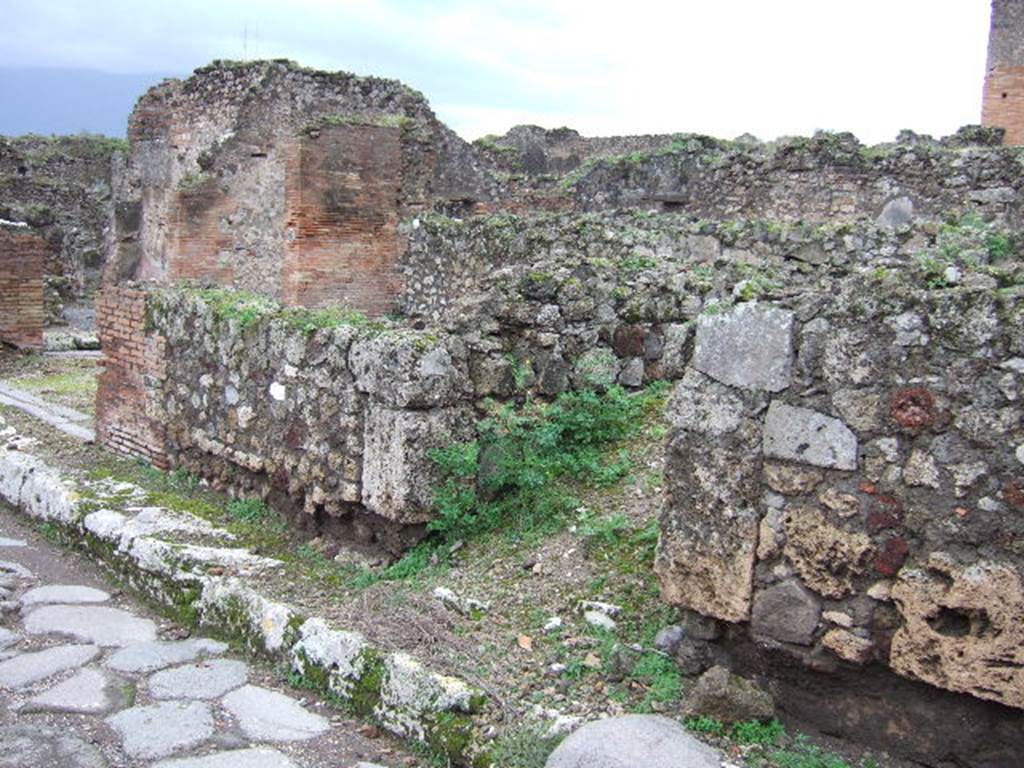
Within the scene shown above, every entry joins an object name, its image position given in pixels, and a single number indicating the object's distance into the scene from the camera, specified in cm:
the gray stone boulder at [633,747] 288
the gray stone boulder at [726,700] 310
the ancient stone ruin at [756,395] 277
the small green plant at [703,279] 584
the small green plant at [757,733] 306
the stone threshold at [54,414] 809
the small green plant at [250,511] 573
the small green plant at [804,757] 294
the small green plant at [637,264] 579
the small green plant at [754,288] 329
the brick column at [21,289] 1253
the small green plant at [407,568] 461
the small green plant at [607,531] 422
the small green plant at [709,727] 308
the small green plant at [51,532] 601
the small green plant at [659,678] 325
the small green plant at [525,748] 306
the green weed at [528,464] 467
